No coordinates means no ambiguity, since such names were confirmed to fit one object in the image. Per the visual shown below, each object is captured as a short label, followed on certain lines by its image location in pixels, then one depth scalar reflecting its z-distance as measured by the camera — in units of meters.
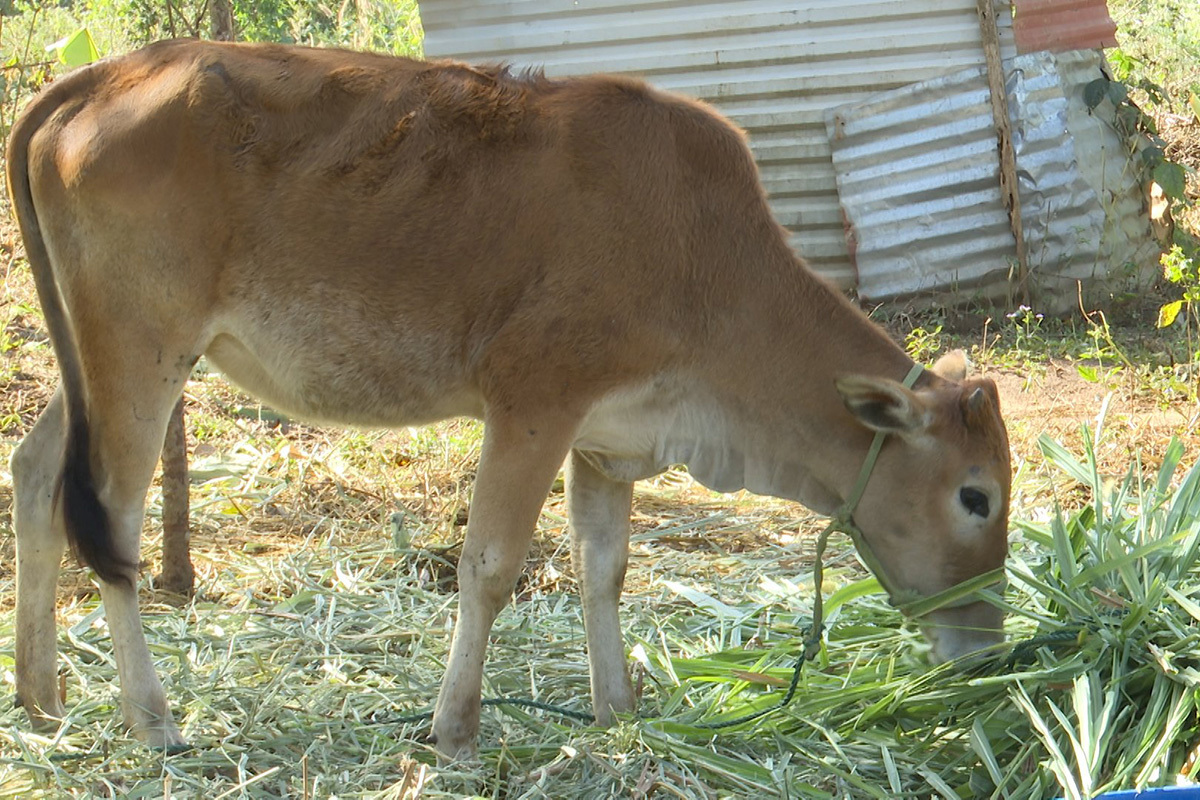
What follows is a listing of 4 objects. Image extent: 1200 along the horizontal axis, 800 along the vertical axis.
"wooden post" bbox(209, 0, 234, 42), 6.07
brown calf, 4.21
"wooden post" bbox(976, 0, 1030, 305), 9.21
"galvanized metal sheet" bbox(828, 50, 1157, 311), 9.29
